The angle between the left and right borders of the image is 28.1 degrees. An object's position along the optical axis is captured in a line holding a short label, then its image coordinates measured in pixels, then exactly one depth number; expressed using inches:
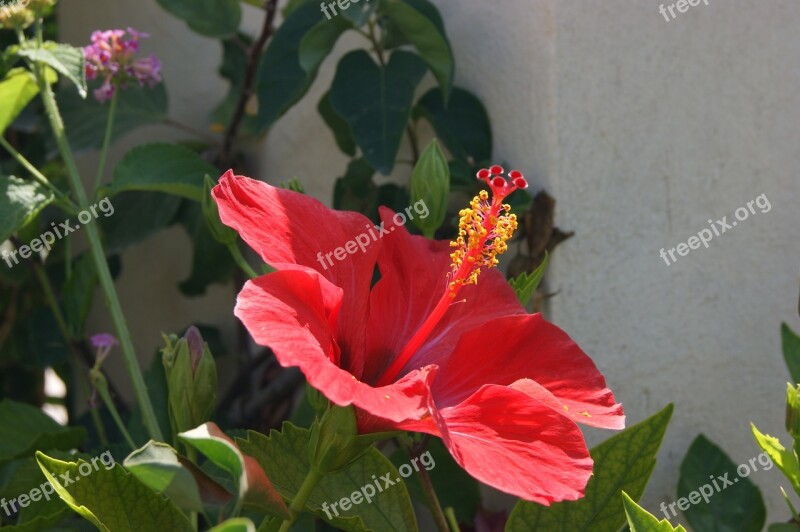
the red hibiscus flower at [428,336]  15.7
